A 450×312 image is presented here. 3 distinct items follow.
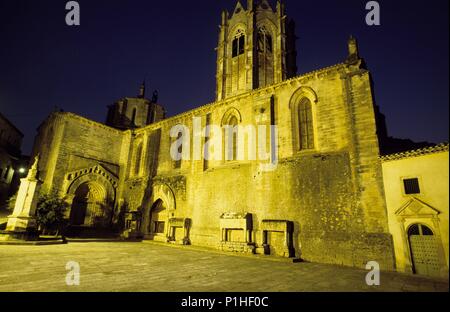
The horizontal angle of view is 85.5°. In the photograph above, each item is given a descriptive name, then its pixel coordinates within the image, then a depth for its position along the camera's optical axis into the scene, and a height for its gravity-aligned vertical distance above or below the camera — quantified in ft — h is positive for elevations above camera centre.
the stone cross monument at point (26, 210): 39.09 +0.93
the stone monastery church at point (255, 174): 33.76 +9.07
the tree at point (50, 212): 45.44 +0.77
